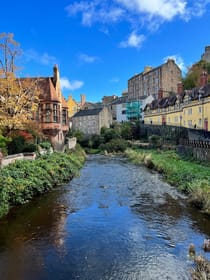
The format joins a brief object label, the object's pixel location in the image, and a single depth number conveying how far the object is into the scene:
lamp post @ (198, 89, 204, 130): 43.44
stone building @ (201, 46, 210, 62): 78.44
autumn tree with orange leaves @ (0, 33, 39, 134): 23.96
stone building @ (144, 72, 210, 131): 43.11
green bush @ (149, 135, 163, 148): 47.86
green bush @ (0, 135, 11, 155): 18.59
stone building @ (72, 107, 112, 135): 70.88
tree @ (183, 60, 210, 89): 66.31
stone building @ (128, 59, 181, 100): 75.94
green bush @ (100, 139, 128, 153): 53.12
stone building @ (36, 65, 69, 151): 30.67
